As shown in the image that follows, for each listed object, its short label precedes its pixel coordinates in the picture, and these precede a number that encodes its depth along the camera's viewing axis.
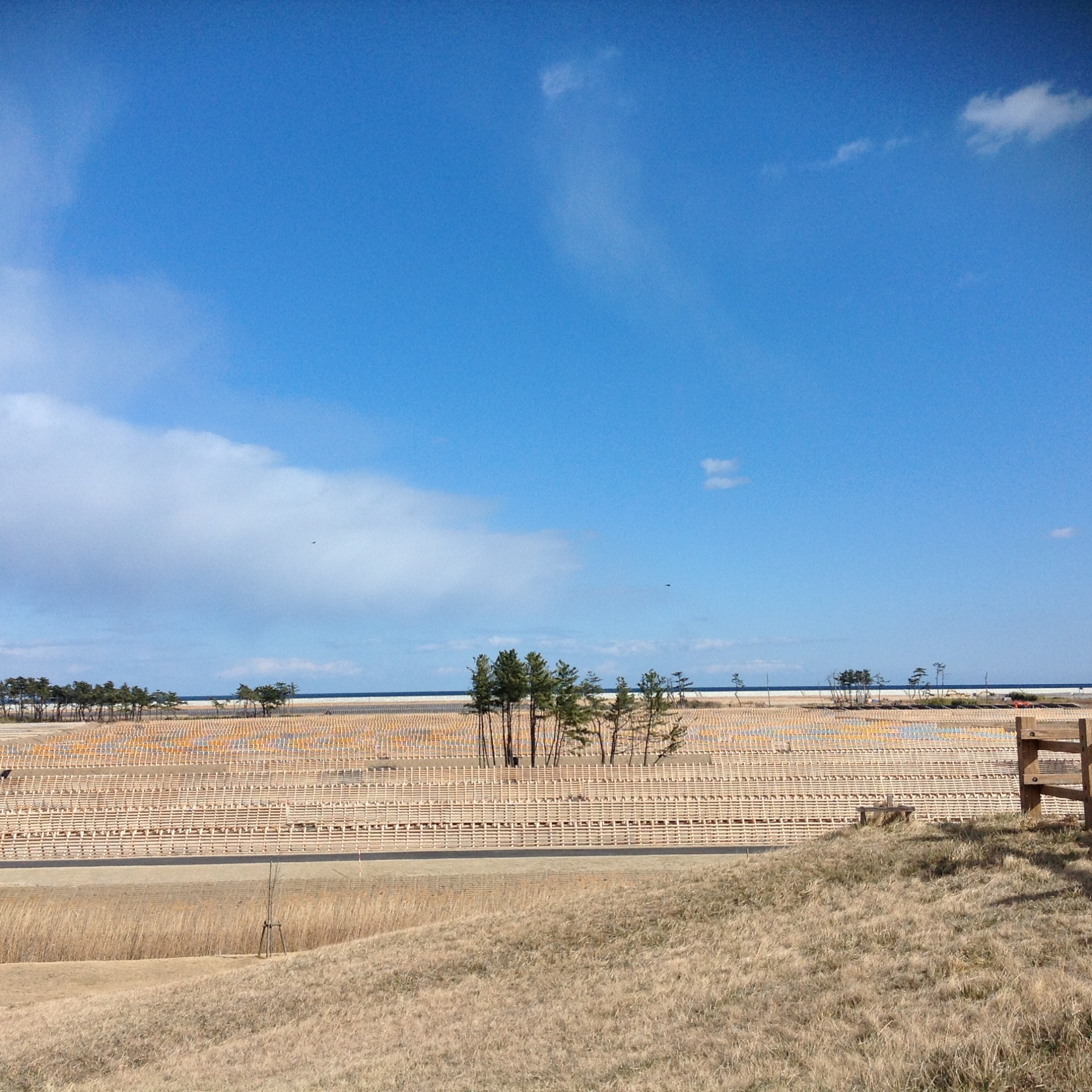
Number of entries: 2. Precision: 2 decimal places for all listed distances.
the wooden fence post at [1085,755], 11.18
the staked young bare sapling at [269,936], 17.69
